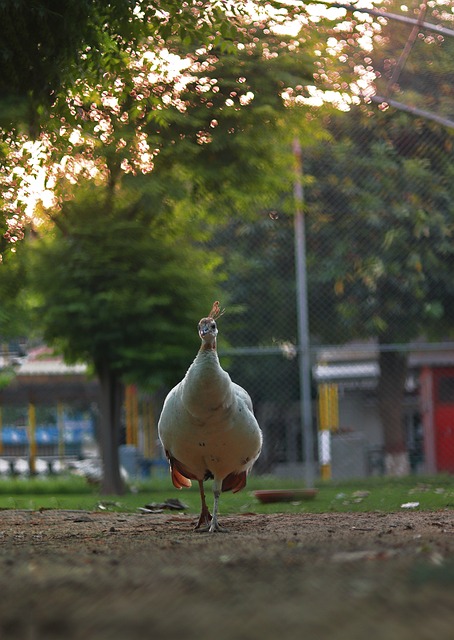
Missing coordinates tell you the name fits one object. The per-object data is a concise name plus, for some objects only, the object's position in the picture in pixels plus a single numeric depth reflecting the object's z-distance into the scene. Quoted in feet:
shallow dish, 35.60
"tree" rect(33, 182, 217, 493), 46.21
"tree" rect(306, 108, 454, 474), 57.67
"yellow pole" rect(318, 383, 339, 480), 57.77
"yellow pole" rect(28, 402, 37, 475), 59.72
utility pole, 46.98
